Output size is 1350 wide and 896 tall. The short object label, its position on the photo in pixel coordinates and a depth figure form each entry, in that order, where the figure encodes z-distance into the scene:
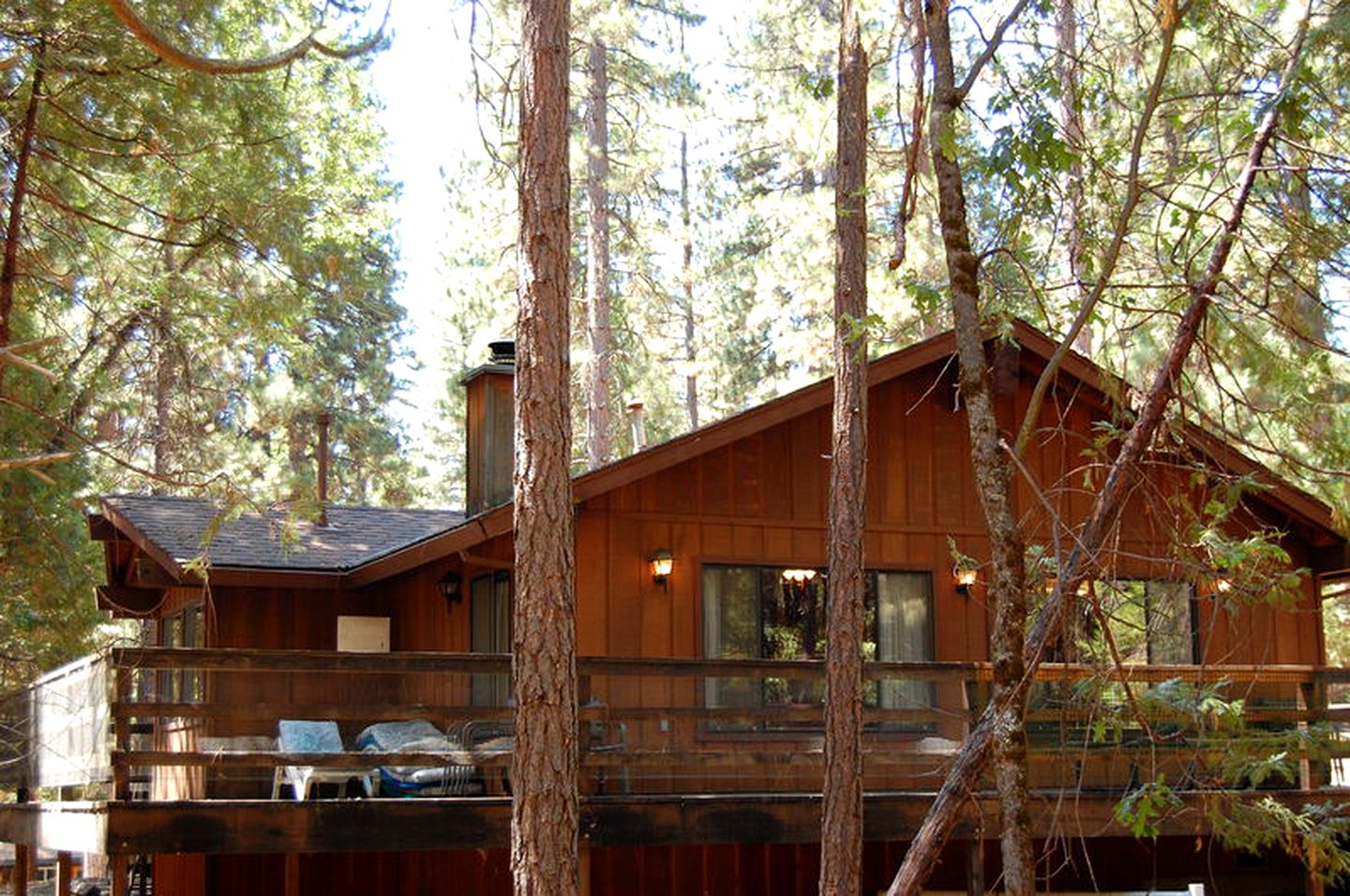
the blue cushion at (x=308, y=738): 10.56
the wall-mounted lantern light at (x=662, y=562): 11.74
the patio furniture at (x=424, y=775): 9.99
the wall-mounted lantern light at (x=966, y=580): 12.58
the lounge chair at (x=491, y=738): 10.34
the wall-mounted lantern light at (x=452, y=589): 13.28
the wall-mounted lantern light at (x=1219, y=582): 7.18
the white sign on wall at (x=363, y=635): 14.66
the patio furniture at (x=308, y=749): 9.92
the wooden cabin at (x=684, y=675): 9.30
